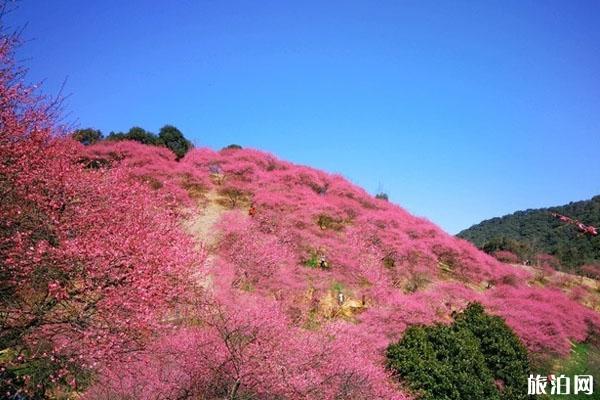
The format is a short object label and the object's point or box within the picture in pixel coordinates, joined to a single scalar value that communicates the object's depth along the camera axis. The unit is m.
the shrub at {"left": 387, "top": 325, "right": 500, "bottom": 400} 9.50
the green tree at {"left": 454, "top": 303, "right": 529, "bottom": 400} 10.58
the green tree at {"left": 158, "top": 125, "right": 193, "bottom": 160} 29.41
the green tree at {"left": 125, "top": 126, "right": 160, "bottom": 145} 27.91
